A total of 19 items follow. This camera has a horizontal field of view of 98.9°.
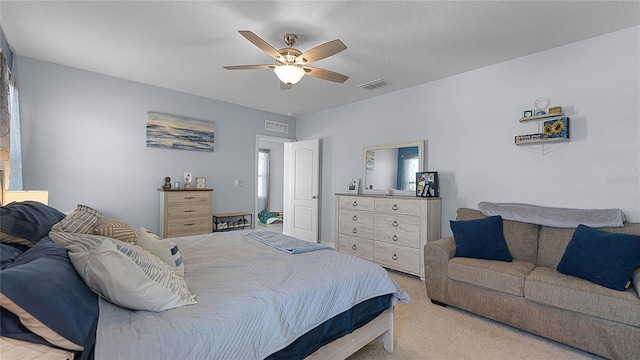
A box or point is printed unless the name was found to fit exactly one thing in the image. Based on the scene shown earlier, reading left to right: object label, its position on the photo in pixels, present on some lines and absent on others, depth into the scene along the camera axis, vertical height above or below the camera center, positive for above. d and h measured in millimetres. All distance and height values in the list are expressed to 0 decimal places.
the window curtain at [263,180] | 8406 -27
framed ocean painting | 4051 +723
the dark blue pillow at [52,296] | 820 -390
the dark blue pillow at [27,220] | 1310 -225
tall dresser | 3832 -486
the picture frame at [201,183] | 4438 -69
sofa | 1861 -860
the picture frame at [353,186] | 4598 -86
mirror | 3905 +225
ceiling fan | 2131 +1040
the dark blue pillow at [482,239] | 2615 -555
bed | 1026 -585
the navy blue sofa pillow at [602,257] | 1936 -545
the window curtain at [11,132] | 2252 +411
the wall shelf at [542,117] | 2731 +682
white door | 5266 -171
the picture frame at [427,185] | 3594 -41
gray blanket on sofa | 2355 -297
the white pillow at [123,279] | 1120 -429
